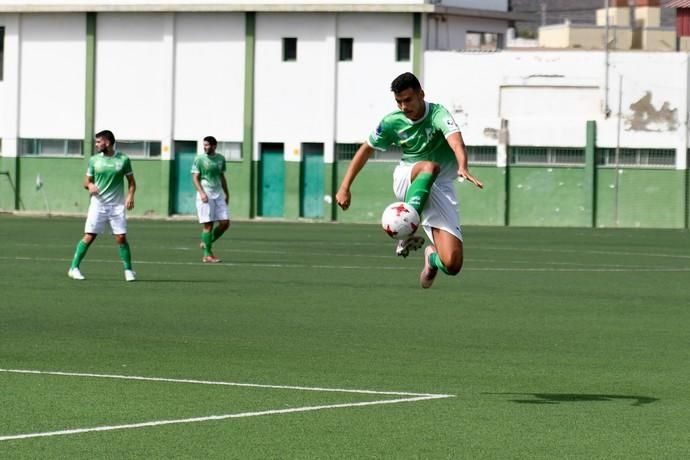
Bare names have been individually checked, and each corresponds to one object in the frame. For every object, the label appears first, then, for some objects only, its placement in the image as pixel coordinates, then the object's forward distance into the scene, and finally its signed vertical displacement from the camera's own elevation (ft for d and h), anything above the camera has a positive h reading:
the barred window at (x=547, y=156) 192.44 +8.71
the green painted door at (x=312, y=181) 204.44 +5.51
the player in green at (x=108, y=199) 83.97 +1.15
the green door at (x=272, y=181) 205.77 +5.43
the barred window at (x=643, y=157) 189.57 +8.61
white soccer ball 47.34 +0.17
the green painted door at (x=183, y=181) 208.85 +5.29
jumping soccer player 47.70 +1.80
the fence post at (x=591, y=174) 190.19 +6.63
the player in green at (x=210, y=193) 101.55 +1.85
